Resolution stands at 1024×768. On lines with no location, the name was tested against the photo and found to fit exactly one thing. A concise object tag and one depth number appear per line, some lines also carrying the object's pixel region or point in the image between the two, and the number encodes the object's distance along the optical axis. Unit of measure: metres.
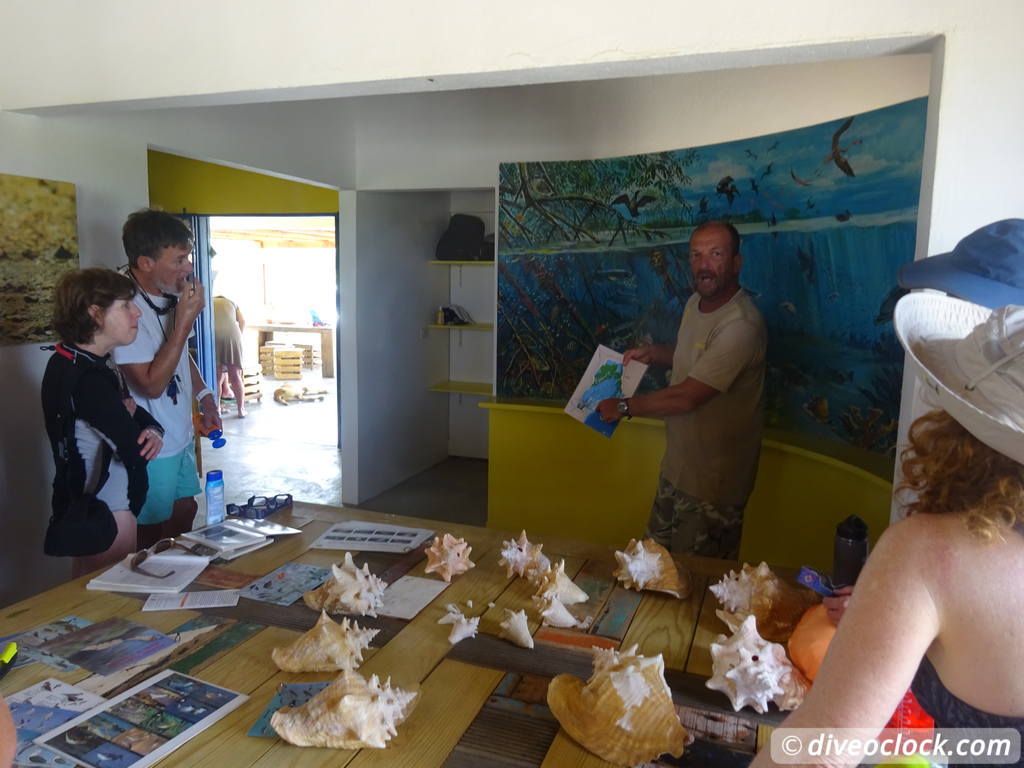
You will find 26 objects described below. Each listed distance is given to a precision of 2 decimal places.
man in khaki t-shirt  2.66
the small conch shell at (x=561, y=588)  1.74
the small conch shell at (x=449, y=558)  1.90
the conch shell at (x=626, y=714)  1.20
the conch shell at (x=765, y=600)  1.60
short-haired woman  2.16
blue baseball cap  1.22
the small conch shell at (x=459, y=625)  1.58
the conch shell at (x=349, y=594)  1.69
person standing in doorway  7.93
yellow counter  3.18
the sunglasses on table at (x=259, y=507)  2.35
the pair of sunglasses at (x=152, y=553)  1.91
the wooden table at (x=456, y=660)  1.22
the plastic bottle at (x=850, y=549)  1.67
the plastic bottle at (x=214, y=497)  2.52
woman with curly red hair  0.85
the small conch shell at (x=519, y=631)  1.56
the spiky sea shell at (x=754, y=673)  1.34
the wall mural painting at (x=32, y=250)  2.65
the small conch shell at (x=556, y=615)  1.65
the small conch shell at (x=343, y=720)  1.21
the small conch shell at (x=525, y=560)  1.88
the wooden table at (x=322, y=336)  11.92
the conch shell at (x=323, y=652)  1.44
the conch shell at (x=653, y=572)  1.80
